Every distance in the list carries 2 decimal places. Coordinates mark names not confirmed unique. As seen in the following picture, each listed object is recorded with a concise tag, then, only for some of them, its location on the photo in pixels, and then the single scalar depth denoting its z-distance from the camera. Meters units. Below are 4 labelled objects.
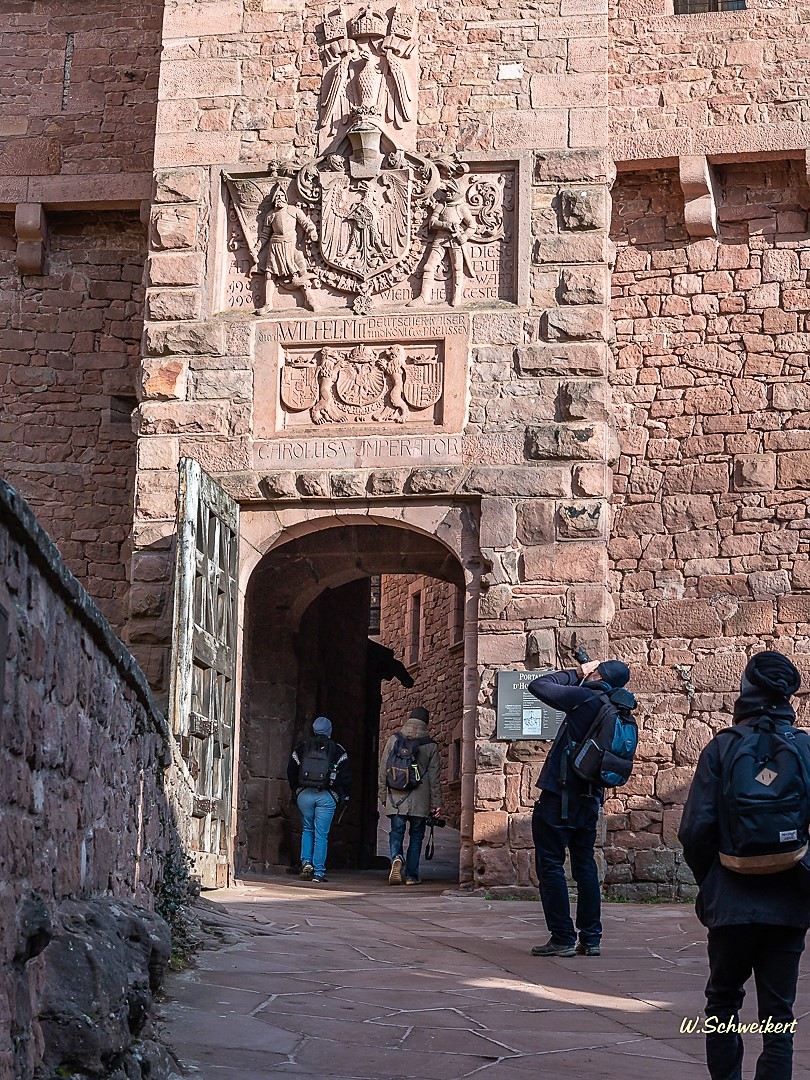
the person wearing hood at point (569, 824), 6.63
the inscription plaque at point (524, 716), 9.62
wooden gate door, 8.87
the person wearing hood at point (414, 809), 11.19
